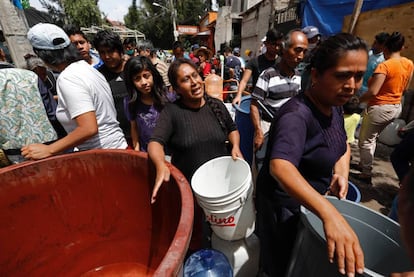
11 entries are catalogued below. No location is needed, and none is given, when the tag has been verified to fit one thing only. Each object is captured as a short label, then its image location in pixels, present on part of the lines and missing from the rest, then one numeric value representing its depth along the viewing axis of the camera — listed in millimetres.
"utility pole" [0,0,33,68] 3694
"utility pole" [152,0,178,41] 21547
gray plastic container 931
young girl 2129
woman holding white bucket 1745
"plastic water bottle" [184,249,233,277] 1515
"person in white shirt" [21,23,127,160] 1425
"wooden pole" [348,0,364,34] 4168
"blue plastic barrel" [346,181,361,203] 1727
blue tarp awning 4908
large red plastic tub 1283
